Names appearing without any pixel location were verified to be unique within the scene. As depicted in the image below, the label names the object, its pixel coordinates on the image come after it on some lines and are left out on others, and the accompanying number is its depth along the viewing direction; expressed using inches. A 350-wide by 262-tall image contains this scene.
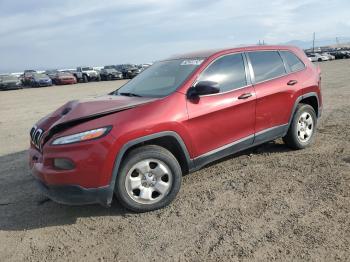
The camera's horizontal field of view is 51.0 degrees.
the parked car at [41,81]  1358.3
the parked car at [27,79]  1432.1
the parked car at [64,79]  1411.2
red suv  145.9
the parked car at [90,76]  1523.1
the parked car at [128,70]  1510.8
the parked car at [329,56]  2150.6
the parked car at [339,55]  2233.1
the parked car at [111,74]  1510.8
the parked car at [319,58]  2103.8
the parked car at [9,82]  1254.3
